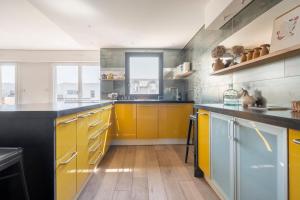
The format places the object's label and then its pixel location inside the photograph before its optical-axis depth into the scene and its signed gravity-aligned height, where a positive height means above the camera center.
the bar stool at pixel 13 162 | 0.96 -0.31
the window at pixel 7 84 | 5.48 +0.41
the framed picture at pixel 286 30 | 1.35 +0.49
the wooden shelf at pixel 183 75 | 3.97 +0.51
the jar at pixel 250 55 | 1.79 +0.40
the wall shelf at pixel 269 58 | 1.28 +0.31
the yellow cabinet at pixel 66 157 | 1.27 -0.41
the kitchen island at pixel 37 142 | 1.19 -0.26
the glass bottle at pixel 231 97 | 2.09 +0.02
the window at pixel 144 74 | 4.67 +0.58
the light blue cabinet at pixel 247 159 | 0.95 -0.37
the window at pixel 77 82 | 5.49 +0.47
